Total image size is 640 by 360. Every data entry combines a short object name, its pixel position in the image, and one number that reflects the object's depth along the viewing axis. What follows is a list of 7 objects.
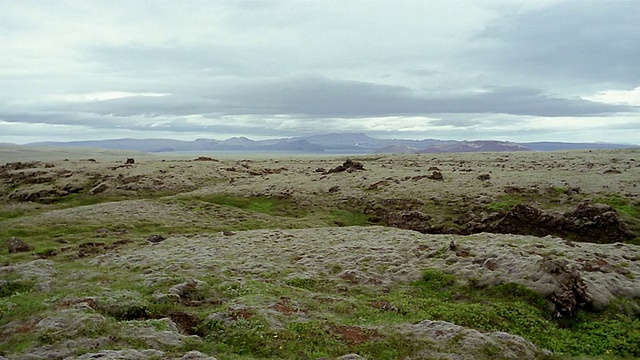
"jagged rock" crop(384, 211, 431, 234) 48.16
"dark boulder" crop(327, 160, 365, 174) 75.78
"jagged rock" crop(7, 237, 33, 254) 35.97
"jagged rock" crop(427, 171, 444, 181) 63.41
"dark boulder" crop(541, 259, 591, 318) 23.19
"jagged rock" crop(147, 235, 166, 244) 39.56
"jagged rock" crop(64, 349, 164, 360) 16.03
